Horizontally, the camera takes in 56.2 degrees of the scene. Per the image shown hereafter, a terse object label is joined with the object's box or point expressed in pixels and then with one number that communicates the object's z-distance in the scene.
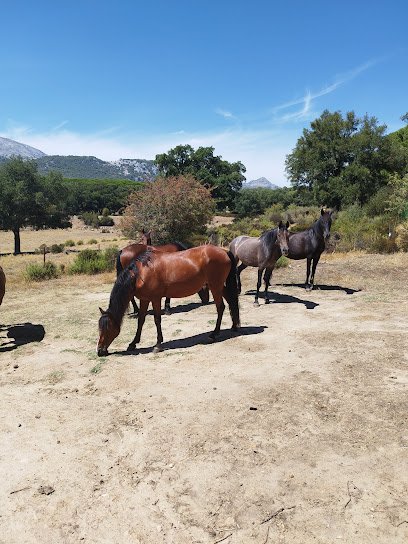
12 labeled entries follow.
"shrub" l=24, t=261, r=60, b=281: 16.55
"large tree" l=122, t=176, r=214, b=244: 20.62
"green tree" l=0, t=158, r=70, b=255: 34.69
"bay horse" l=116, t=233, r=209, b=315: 9.48
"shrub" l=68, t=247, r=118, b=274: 18.08
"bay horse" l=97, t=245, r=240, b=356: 7.18
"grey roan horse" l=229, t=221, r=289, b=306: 10.09
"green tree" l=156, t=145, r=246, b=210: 61.16
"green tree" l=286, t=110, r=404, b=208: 36.09
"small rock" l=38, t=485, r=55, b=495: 3.68
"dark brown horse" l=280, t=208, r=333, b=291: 11.53
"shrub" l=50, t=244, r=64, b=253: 34.42
